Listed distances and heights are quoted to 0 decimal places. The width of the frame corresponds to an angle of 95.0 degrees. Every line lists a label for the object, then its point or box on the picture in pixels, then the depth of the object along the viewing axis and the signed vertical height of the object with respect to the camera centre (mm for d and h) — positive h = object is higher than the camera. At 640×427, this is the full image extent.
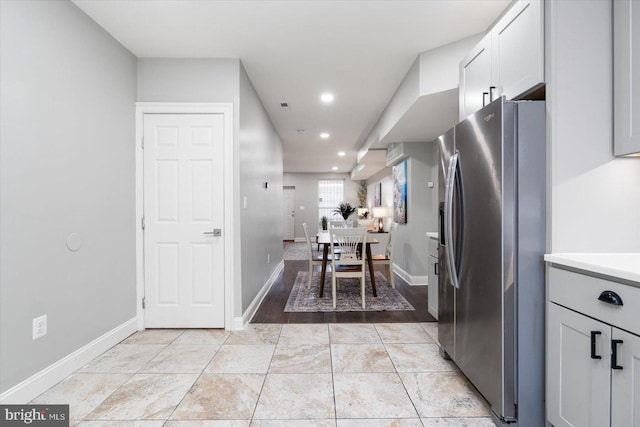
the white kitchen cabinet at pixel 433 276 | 3033 -672
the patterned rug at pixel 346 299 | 3488 -1135
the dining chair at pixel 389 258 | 4107 -651
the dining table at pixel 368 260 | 3890 -642
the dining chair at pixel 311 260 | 4254 -700
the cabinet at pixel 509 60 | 1503 +929
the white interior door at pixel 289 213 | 11023 -33
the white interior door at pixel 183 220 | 2852 -82
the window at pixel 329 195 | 11109 +660
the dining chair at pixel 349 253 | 3482 -509
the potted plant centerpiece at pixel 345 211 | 6321 +32
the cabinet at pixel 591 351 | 1065 -560
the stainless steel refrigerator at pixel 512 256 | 1451 -218
